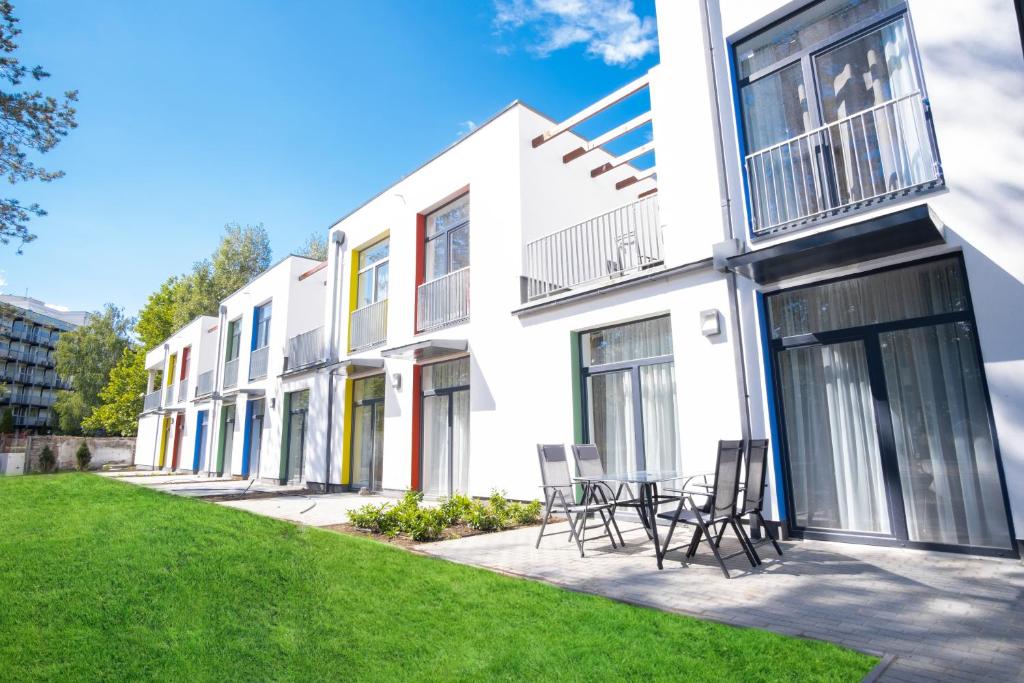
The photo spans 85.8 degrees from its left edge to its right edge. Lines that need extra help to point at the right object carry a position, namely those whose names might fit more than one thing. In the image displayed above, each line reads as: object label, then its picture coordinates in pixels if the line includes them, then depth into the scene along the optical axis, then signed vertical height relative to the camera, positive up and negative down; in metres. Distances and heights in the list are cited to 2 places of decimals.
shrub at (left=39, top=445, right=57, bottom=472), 25.70 -0.20
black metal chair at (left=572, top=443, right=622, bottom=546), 6.21 -0.25
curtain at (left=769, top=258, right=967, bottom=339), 5.15 +1.37
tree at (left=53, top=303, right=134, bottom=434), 43.03 +6.80
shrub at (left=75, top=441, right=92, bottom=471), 26.72 -0.09
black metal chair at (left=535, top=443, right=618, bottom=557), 5.65 -0.44
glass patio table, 4.95 -0.49
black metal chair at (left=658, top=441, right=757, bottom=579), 4.59 -0.48
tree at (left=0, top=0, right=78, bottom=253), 8.72 +5.39
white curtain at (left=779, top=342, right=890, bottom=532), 5.46 -0.02
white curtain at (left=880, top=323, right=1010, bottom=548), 4.80 -0.03
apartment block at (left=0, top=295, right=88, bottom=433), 61.97 +9.75
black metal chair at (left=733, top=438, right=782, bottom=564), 5.02 -0.33
